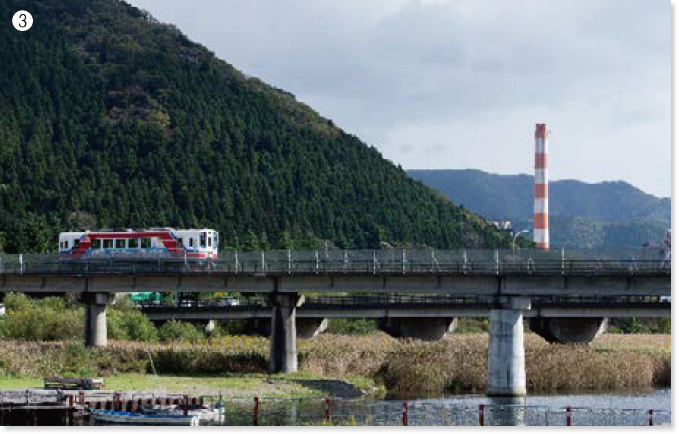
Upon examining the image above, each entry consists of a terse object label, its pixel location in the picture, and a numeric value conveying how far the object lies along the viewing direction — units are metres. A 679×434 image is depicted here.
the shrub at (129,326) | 130.38
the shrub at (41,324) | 124.25
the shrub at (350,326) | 165.88
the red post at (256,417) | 66.69
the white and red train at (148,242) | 118.06
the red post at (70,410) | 65.81
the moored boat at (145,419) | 64.31
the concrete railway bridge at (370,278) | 90.81
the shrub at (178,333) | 136.50
